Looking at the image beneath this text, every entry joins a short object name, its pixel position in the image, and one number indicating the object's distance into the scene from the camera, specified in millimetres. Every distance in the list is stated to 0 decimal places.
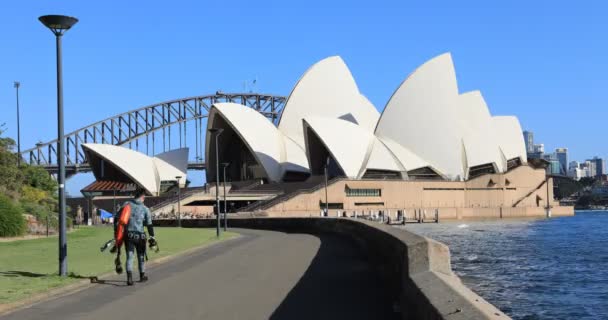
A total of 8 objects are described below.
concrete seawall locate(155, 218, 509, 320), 5578
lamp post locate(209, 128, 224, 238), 34216
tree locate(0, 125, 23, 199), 32250
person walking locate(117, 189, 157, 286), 11922
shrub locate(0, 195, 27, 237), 25359
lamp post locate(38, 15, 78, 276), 12977
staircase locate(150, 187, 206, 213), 80250
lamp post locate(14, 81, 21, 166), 56594
